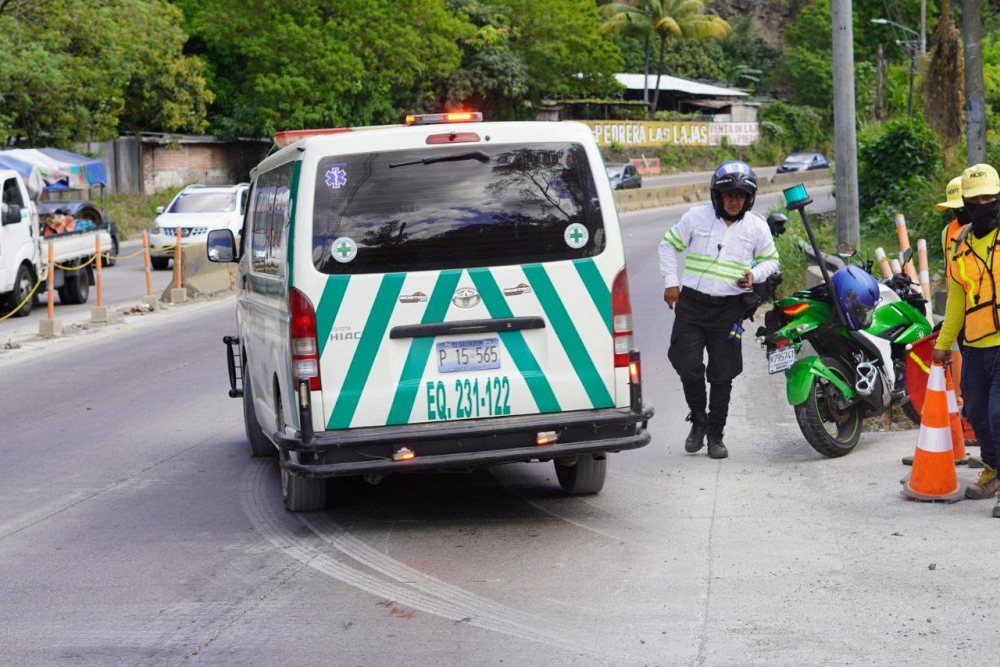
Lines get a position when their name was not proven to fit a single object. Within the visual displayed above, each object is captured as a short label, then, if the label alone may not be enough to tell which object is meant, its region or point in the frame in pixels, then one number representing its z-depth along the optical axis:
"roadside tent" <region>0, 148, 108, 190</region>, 32.84
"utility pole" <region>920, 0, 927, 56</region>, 54.39
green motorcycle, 9.00
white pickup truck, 20.55
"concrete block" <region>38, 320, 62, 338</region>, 18.33
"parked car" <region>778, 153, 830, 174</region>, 62.55
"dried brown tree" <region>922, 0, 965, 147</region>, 23.52
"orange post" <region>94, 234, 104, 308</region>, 20.16
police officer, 9.06
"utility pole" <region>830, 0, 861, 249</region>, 16.39
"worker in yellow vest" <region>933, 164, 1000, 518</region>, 7.22
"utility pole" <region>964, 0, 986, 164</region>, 17.92
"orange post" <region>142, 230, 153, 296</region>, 22.20
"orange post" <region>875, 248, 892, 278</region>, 11.30
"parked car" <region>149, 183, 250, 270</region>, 28.38
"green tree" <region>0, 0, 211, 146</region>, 38.25
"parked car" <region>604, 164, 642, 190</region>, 55.03
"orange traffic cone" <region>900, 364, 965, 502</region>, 7.60
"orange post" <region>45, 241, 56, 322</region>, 18.84
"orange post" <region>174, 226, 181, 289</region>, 22.43
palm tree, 76.81
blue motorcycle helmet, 9.14
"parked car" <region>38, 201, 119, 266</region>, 29.80
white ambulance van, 7.07
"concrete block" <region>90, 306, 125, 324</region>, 19.66
